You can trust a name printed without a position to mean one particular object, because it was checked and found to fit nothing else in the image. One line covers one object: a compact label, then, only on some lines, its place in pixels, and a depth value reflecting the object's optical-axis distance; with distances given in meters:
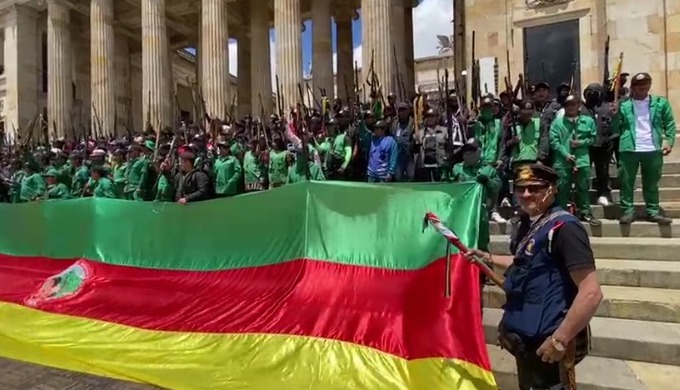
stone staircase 3.74
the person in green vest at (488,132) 7.57
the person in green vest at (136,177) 9.62
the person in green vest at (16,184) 12.65
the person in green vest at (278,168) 9.05
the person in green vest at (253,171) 9.45
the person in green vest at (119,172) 10.27
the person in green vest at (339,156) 8.78
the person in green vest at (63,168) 11.96
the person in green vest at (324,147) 8.88
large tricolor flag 3.89
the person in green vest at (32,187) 11.95
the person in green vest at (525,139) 7.12
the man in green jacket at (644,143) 6.21
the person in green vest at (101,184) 10.09
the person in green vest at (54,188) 11.14
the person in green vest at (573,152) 6.51
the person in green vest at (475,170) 6.26
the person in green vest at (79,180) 11.36
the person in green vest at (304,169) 8.55
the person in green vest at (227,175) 8.95
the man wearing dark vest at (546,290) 2.28
